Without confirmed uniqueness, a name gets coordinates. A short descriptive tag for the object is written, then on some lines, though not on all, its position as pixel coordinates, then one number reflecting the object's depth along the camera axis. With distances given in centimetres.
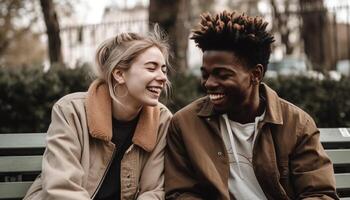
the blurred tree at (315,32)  910
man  315
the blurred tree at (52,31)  893
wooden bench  331
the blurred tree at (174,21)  817
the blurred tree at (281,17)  989
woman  307
